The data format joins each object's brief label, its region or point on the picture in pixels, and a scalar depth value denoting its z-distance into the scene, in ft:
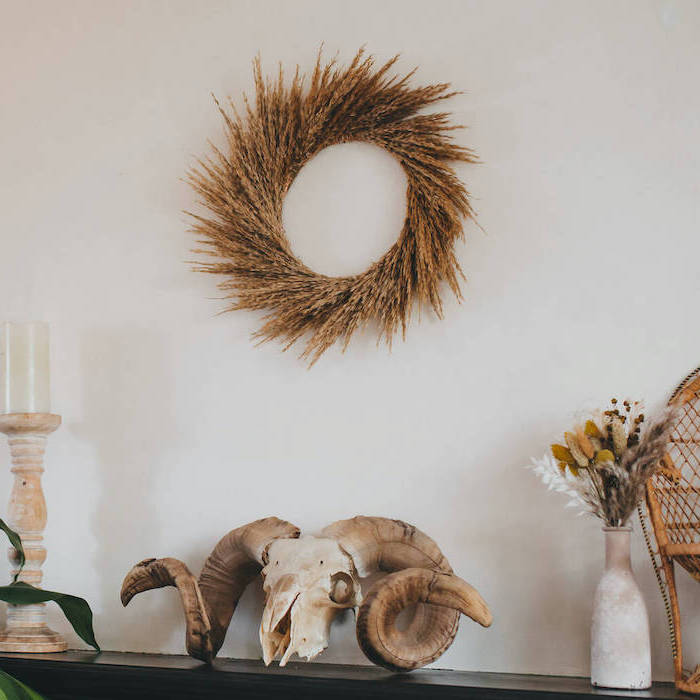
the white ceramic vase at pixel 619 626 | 5.29
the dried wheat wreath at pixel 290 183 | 6.52
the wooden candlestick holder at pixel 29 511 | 6.68
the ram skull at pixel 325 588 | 5.47
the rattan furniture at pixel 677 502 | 5.47
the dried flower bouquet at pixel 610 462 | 5.36
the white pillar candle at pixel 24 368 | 6.77
